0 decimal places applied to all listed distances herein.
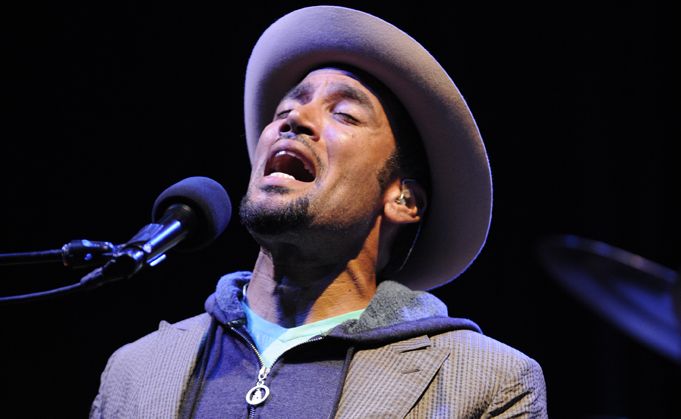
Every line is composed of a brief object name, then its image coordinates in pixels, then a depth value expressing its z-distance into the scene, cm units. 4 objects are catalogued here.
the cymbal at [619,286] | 596
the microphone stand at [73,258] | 505
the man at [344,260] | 524
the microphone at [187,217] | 512
